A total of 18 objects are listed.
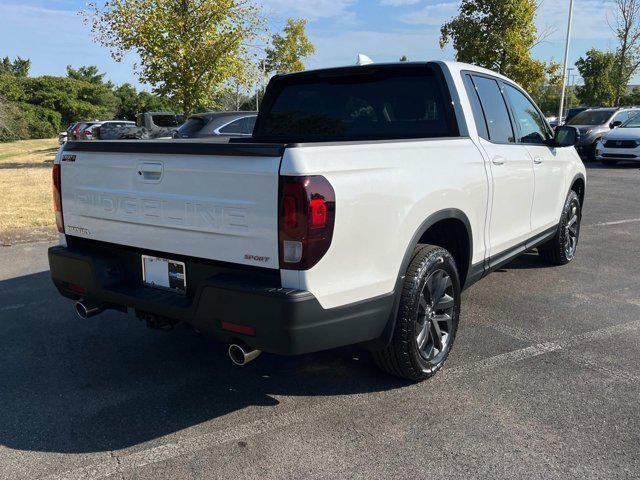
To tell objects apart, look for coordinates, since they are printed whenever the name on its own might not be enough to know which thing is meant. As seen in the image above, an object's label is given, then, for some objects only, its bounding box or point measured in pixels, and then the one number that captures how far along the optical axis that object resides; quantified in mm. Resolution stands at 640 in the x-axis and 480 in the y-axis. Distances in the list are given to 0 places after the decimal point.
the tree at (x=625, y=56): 28391
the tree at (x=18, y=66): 73500
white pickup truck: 2635
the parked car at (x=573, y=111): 27972
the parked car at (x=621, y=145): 16891
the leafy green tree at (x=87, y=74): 69438
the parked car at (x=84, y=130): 26203
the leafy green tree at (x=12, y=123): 37684
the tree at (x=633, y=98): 44719
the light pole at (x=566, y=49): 27709
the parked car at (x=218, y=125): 11430
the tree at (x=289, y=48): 35219
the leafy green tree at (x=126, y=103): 62281
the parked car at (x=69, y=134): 28966
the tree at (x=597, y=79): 40281
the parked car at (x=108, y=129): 24156
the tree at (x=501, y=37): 21844
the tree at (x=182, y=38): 16000
